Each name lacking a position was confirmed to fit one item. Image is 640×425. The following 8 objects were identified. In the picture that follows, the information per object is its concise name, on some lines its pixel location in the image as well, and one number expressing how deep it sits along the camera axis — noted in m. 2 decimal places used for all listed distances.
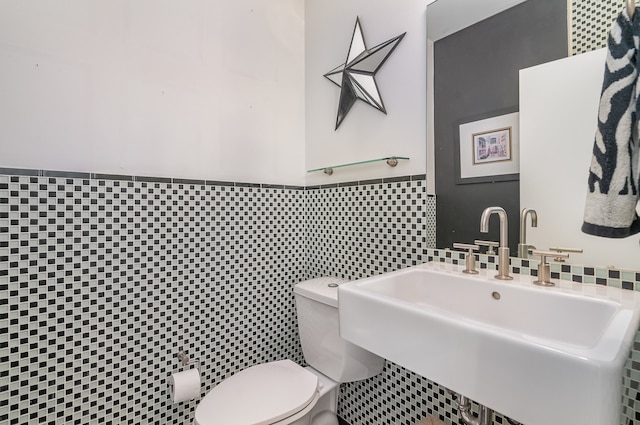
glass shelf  1.32
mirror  0.92
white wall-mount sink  0.49
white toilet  1.05
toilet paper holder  1.31
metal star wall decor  1.39
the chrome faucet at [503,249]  0.96
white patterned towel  0.53
